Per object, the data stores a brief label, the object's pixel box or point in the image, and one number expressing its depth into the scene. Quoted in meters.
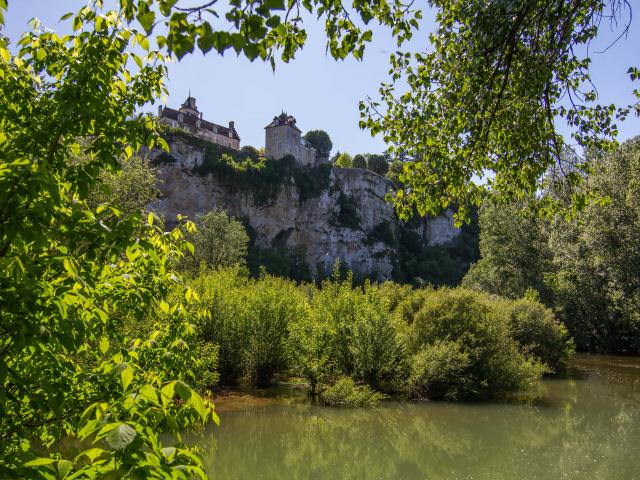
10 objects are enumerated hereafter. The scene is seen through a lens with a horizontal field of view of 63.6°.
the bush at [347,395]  13.30
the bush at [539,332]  20.53
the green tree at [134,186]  19.71
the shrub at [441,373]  14.16
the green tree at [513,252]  33.88
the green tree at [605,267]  24.34
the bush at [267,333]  15.44
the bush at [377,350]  14.23
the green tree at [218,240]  34.03
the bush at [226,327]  15.29
